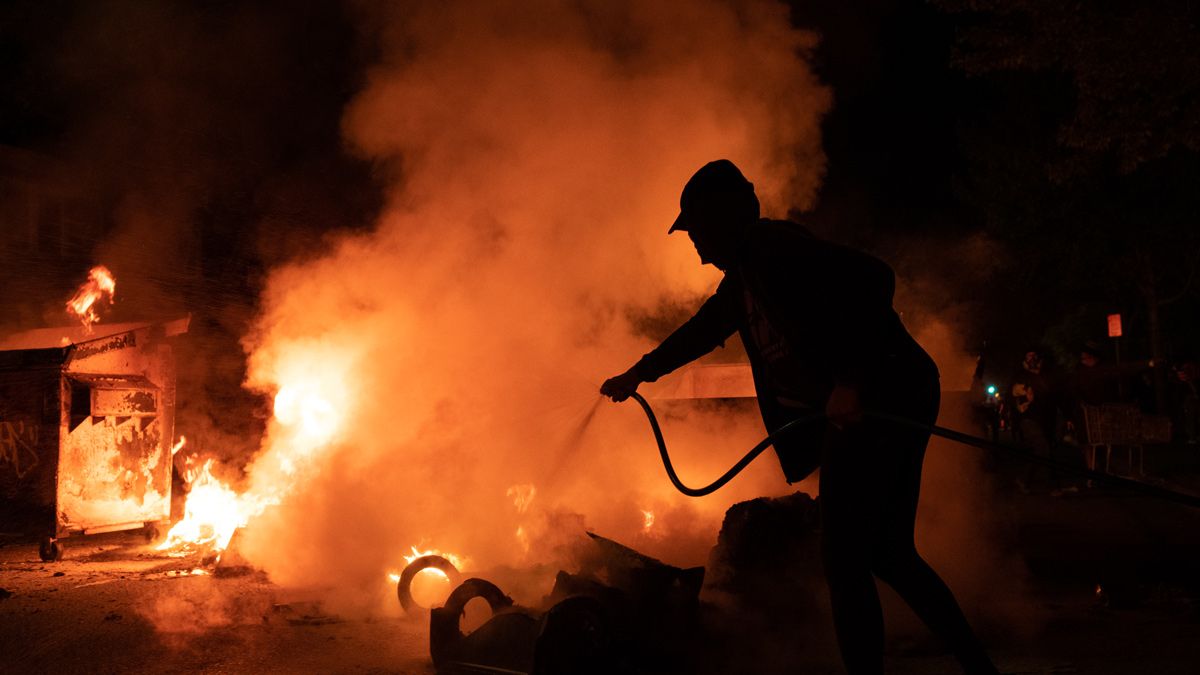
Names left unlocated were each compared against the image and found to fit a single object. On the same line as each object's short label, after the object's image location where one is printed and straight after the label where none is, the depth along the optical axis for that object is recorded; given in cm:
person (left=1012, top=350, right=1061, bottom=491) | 882
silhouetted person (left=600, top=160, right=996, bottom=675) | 246
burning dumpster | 693
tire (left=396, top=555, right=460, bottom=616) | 448
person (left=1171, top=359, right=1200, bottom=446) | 1407
